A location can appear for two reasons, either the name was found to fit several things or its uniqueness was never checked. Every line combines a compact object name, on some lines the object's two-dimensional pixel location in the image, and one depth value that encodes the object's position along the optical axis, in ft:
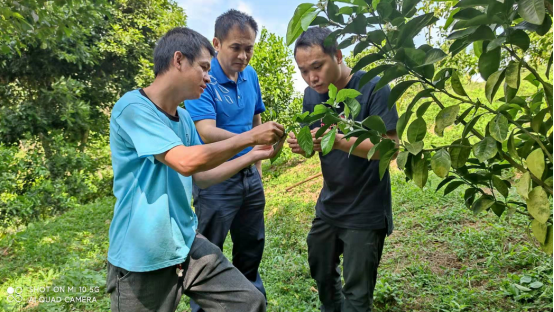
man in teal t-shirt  5.00
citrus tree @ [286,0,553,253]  3.27
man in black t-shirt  6.02
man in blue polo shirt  7.57
